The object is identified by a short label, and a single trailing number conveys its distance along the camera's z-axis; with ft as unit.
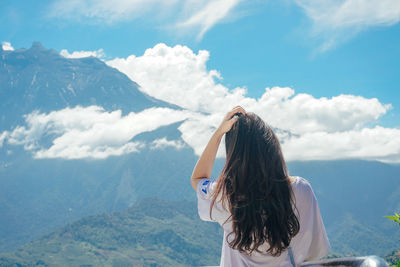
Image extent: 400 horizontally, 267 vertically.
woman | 8.80
